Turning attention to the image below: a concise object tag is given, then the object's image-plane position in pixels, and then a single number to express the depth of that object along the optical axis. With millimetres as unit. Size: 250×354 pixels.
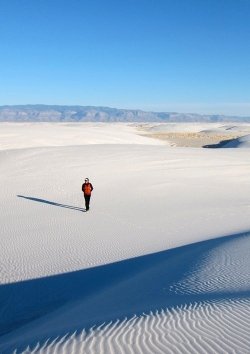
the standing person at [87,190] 15312
